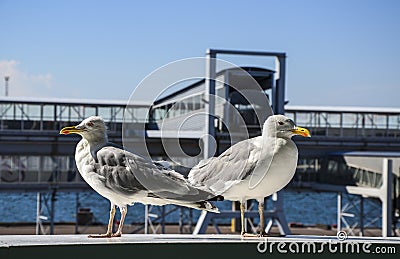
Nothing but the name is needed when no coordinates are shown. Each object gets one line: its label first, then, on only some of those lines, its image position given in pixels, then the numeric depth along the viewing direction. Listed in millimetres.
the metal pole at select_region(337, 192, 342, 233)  29645
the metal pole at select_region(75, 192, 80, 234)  29544
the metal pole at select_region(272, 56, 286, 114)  23172
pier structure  23469
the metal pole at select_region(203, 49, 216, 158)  20625
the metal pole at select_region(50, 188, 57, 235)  26828
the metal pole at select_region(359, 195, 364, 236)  28291
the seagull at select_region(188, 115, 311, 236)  4949
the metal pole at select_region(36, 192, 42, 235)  27328
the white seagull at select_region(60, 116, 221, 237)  4762
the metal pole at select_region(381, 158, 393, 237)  23562
